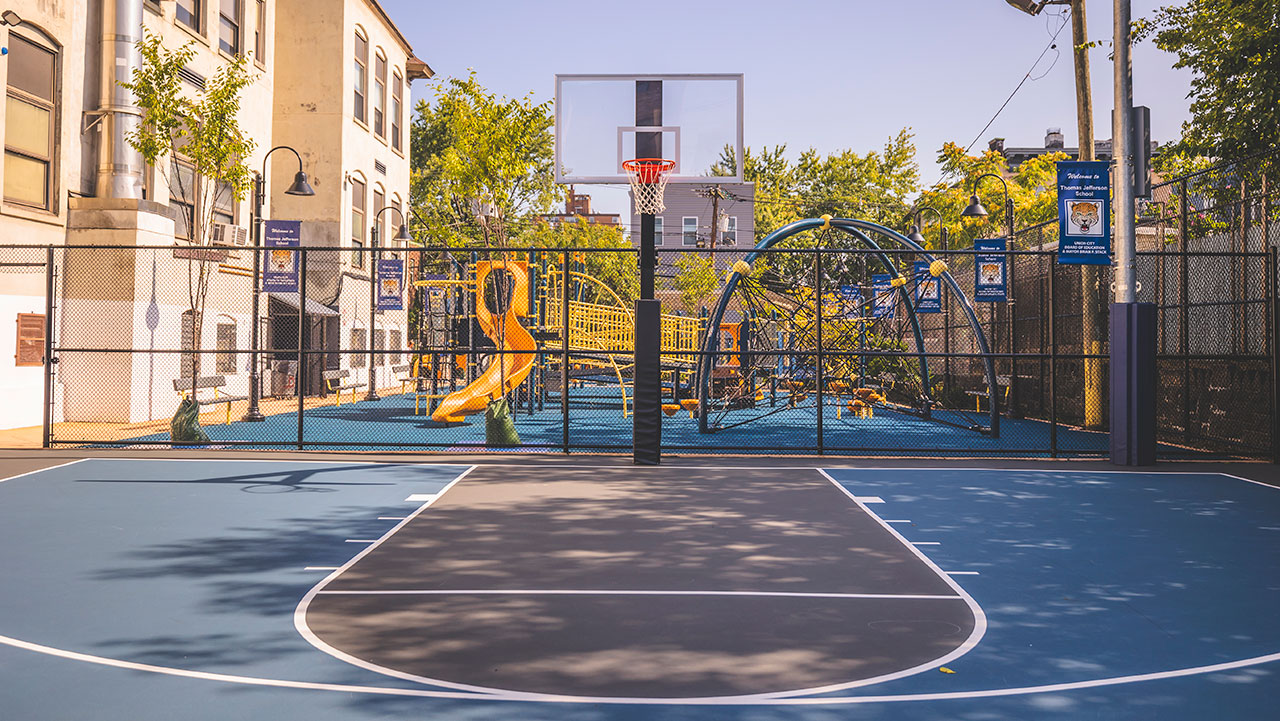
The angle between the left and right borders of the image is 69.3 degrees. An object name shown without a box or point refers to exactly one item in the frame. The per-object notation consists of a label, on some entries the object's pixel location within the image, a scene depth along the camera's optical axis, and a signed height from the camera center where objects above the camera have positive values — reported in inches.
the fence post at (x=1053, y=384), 522.8 -3.4
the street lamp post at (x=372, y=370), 1006.2 +2.8
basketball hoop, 531.5 +111.8
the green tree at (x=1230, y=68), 601.3 +208.9
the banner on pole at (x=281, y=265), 743.7 +87.7
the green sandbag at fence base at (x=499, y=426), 579.5 -32.8
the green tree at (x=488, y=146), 970.7 +242.9
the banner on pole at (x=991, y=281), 655.8 +68.6
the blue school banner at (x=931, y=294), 780.1 +75.1
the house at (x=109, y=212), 649.6 +123.8
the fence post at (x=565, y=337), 519.5 +21.2
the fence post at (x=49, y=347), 524.4 +13.1
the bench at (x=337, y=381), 842.0 -10.4
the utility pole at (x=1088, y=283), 703.1 +72.4
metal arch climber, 644.1 +48.0
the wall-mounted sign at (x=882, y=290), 735.7 +82.0
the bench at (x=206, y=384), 638.5 -9.5
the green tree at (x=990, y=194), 1398.9 +294.9
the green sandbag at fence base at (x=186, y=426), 575.2 -34.2
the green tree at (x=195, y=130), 690.2 +186.3
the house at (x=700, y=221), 2276.1 +405.5
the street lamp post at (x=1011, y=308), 765.4 +59.0
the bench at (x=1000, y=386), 766.9 -7.4
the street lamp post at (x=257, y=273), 682.2 +73.9
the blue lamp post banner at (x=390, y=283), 928.9 +92.5
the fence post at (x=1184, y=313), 580.1 +42.8
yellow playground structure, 717.9 +36.8
